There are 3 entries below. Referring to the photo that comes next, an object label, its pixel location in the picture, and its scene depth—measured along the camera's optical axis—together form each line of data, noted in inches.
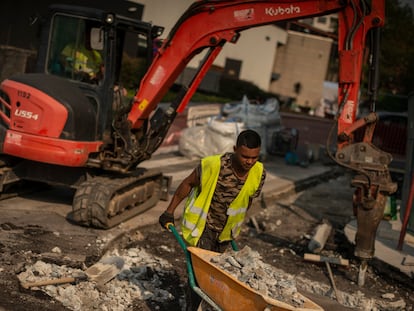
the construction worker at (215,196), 236.2
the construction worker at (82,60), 382.6
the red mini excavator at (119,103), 337.4
